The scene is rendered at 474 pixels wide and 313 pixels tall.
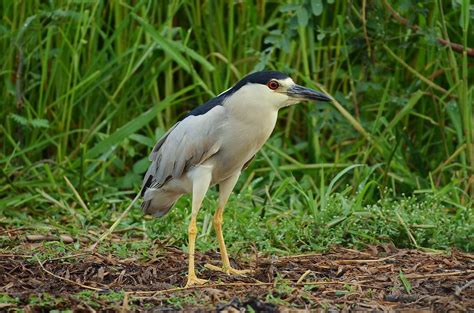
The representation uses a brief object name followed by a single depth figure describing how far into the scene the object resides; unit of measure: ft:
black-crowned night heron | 32.37
